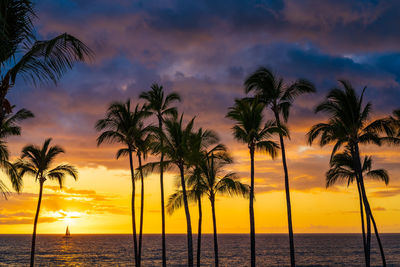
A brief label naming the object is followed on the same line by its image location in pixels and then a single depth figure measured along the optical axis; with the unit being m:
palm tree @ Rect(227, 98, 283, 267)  24.90
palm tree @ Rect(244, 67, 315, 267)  25.31
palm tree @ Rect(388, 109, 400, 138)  23.90
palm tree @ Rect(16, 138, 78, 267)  32.03
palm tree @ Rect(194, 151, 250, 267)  29.70
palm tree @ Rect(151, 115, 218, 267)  26.25
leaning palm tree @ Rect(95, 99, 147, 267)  30.91
